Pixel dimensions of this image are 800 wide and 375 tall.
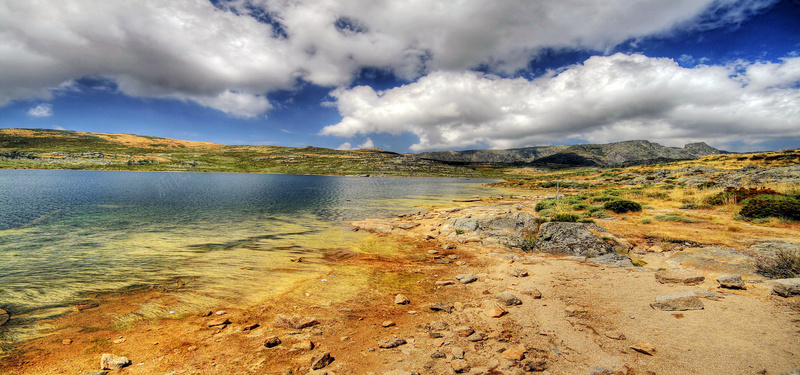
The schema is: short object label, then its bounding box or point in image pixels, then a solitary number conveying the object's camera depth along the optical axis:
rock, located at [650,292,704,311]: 7.62
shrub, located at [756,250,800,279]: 9.16
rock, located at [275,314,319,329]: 8.12
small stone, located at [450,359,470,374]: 5.95
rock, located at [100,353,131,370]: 6.13
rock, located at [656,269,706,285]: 9.48
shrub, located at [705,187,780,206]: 22.45
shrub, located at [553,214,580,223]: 18.24
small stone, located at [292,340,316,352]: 6.99
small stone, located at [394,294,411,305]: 9.92
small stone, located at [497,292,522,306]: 9.25
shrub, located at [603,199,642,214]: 23.42
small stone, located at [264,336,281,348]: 7.07
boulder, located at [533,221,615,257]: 14.42
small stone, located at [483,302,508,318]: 8.54
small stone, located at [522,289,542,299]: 9.67
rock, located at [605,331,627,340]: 6.72
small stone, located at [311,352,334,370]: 6.19
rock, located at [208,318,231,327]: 8.18
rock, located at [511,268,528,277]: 12.20
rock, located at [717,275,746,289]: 8.66
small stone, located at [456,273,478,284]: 11.92
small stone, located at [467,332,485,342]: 7.16
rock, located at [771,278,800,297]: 7.55
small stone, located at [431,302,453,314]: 9.17
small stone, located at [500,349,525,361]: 6.20
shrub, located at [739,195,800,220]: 16.69
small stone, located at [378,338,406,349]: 6.98
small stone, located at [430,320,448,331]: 7.90
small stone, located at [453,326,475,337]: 7.48
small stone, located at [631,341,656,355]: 5.95
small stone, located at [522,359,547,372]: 5.80
